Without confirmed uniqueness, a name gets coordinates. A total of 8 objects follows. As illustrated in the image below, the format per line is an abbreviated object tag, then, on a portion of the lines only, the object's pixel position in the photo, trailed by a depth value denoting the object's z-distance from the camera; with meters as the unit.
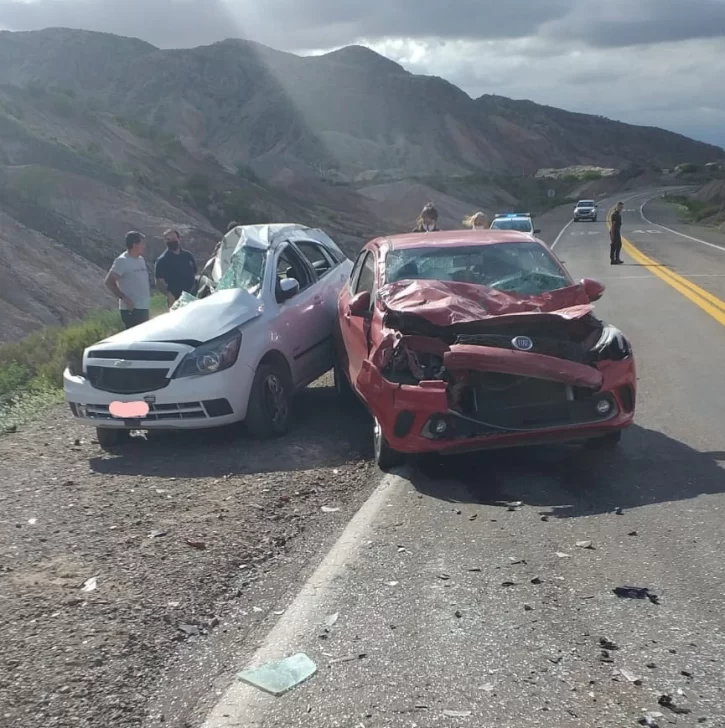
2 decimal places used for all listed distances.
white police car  33.19
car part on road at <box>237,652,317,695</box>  3.92
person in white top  11.12
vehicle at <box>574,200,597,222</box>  63.58
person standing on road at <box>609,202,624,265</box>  27.32
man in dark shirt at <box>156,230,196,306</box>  12.39
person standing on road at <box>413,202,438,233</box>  13.05
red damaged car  6.61
